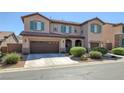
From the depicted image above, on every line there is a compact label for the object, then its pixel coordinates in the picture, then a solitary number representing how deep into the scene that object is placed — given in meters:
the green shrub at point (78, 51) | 9.74
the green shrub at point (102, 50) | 10.64
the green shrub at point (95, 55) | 9.52
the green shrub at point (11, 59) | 7.32
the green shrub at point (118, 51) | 11.87
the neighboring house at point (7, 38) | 17.91
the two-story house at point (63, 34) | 11.73
